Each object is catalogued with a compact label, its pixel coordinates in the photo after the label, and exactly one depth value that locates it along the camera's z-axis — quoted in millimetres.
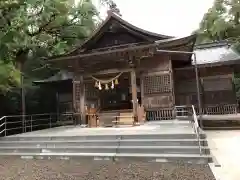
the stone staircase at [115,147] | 5722
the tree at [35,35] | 9991
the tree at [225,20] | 14535
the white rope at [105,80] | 10565
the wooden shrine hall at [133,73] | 10161
